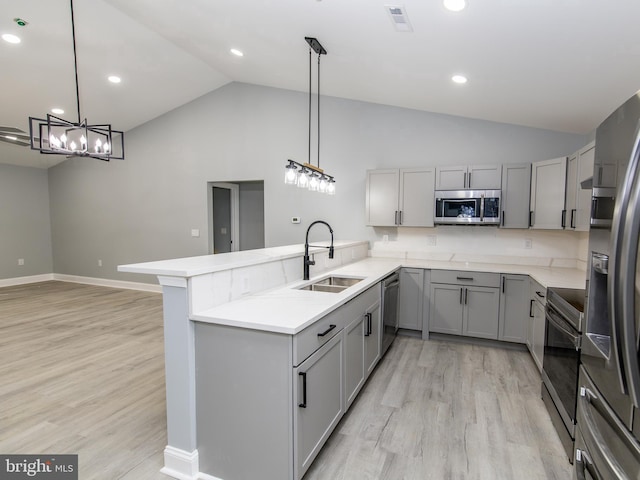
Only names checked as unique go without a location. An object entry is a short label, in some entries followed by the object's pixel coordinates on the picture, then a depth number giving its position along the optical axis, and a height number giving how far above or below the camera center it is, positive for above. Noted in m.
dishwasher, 3.43 -0.94
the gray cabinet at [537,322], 2.99 -0.94
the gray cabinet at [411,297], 4.09 -0.94
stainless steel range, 2.05 -0.92
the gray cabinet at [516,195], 3.85 +0.26
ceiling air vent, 2.17 +1.29
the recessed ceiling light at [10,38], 3.83 +1.96
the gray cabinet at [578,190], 2.92 +0.26
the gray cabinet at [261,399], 1.73 -0.95
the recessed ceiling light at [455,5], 1.95 +1.21
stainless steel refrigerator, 0.82 -0.27
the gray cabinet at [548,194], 3.52 +0.26
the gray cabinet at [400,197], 4.24 +0.26
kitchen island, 1.73 -0.79
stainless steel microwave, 3.91 +0.13
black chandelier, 2.91 +0.65
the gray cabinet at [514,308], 3.64 -0.94
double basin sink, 3.03 -0.61
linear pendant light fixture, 2.89 +0.37
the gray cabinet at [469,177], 3.95 +0.47
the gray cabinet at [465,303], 3.80 -0.95
